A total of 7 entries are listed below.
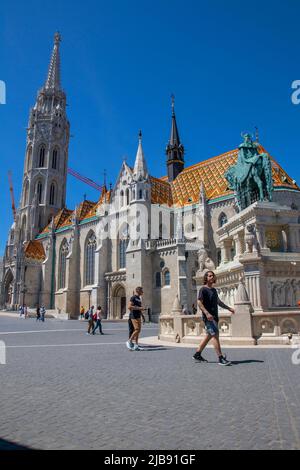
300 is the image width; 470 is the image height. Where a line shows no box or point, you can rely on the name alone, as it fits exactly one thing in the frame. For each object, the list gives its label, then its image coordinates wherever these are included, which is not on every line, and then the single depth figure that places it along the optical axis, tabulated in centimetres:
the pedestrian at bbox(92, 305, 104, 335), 1665
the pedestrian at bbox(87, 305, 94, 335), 1680
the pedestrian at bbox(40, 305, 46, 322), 3256
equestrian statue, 1424
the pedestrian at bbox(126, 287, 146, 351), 890
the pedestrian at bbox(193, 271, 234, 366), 625
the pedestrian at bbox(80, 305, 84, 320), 3962
